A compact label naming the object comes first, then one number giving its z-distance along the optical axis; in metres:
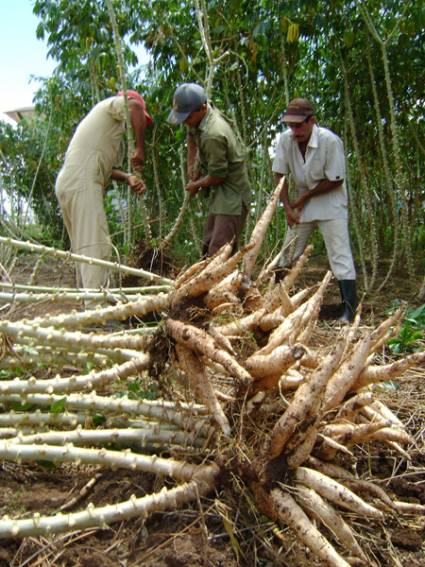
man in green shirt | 3.90
